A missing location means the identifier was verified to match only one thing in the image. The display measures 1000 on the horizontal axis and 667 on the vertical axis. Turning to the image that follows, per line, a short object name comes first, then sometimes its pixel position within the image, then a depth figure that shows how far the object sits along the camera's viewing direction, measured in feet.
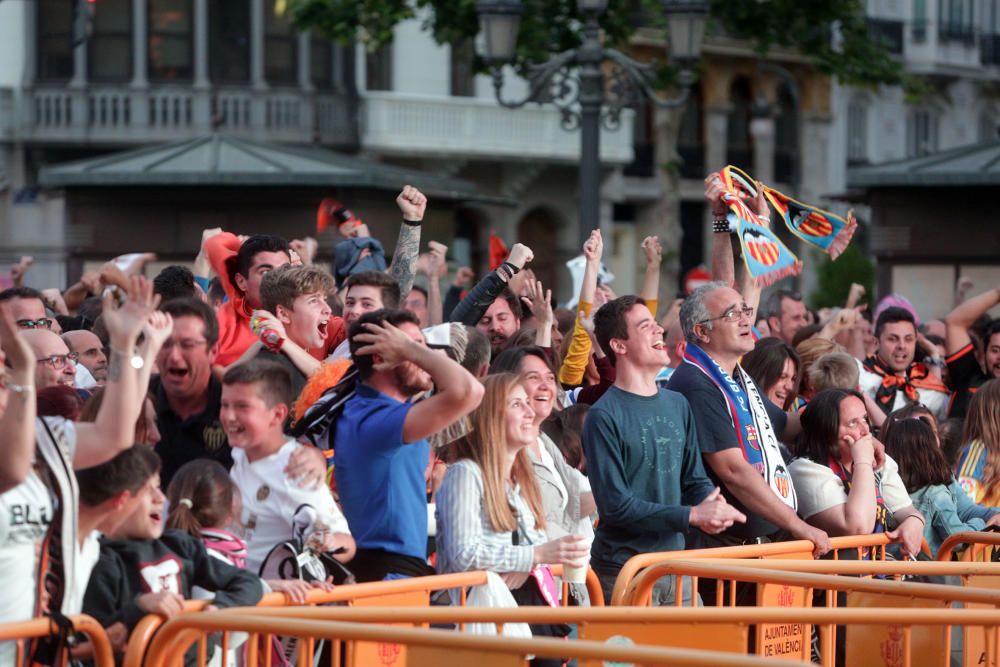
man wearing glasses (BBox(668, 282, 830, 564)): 48.60
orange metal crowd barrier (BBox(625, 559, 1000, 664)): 39.29
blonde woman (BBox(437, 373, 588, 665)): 40.19
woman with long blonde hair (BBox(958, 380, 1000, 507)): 57.82
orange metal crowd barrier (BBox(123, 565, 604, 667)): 34.94
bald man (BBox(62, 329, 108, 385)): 51.98
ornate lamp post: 94.27
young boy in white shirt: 37.50
